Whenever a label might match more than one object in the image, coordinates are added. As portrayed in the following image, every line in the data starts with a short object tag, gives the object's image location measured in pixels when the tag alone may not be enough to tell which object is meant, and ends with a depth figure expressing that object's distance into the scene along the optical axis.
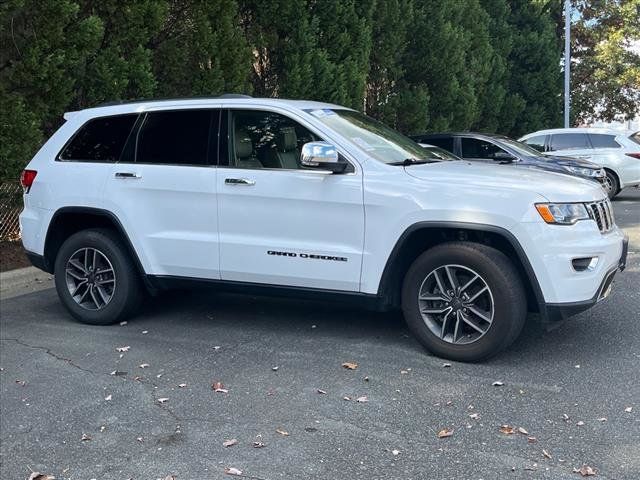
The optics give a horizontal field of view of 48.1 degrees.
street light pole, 22.17
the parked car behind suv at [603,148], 15.26
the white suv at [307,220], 4.65
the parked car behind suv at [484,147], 11.83
